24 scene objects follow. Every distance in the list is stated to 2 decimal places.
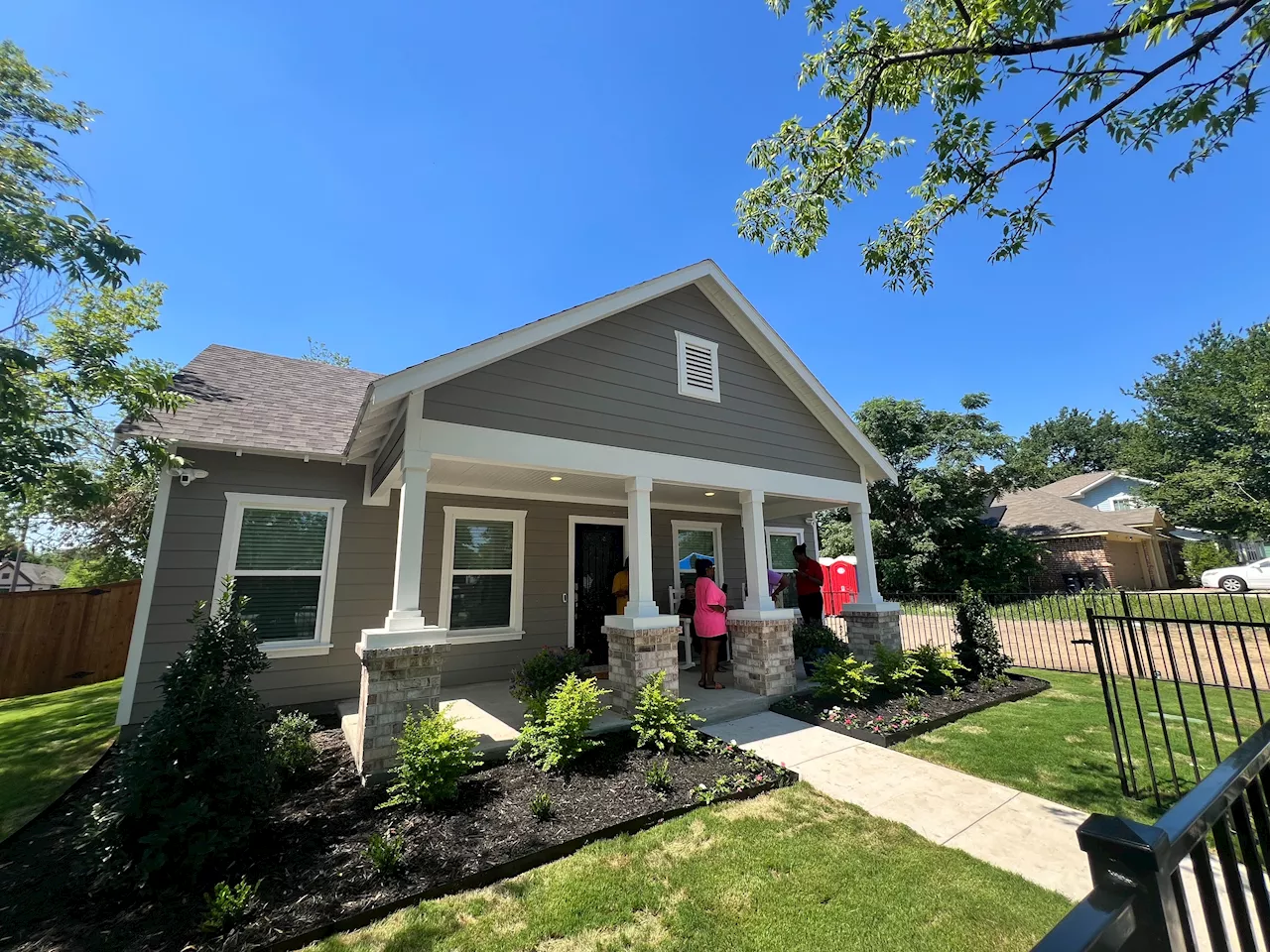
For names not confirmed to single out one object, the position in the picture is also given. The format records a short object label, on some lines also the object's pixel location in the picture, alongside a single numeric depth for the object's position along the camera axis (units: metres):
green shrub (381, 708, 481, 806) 4.10
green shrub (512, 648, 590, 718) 5.92
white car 18.56
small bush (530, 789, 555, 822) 3.93
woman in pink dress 7.24
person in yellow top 8.24
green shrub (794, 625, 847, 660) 8.91
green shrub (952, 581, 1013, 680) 7.83
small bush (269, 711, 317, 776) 4.51
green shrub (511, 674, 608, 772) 4.73
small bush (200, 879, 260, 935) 2.81
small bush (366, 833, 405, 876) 3.25
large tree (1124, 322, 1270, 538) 22.03
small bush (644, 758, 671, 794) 4.36
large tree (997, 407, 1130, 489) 44.22
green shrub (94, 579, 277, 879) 3.15
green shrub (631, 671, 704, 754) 5.09
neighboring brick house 21.09
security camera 6.14
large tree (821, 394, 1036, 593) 19.05
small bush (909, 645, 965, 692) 7.40
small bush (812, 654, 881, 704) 6.56
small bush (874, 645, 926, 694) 6.95
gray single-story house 5.55
